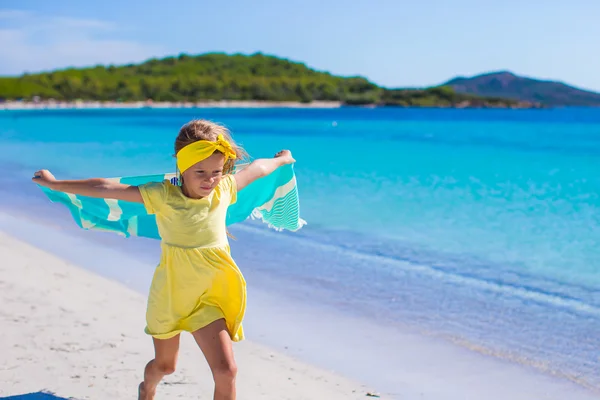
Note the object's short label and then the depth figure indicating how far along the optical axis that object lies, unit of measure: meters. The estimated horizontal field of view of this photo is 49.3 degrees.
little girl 2.90
